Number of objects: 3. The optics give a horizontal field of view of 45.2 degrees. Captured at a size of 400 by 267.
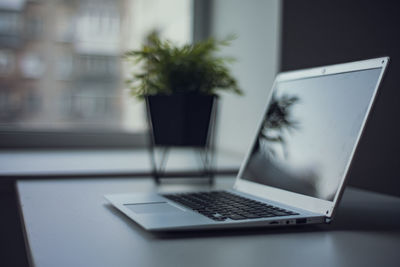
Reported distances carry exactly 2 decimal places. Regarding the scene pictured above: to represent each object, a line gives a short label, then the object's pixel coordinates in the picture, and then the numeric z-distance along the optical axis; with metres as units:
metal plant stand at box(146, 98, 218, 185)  1.19
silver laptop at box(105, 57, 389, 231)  0.71
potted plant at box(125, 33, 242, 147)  1.17
